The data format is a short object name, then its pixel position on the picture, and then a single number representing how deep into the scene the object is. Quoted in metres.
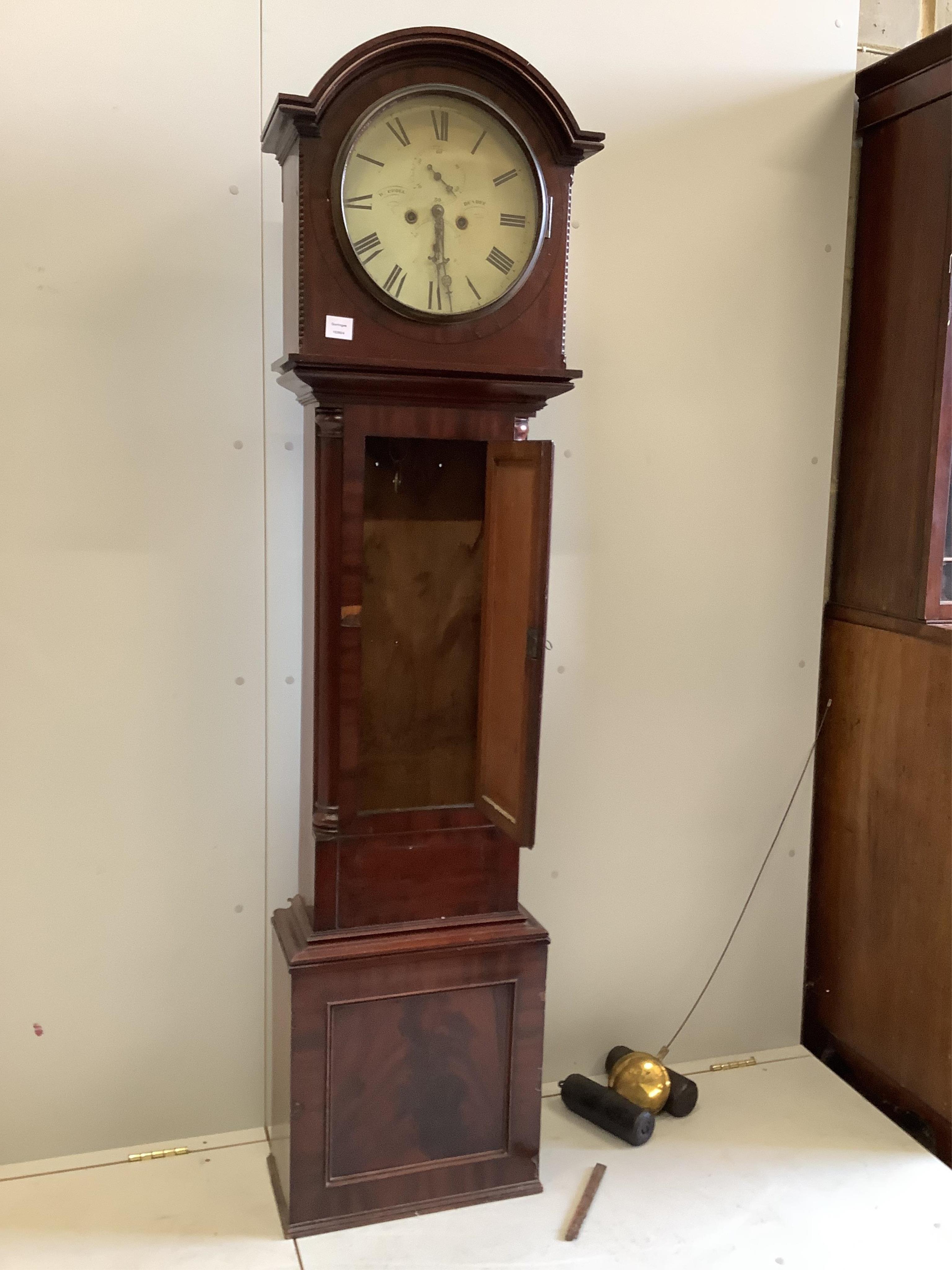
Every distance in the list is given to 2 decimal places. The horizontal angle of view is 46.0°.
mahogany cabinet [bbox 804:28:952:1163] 2.12
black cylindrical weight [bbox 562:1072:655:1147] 2.10
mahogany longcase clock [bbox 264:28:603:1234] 1.63
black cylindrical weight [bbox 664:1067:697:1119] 2.21
